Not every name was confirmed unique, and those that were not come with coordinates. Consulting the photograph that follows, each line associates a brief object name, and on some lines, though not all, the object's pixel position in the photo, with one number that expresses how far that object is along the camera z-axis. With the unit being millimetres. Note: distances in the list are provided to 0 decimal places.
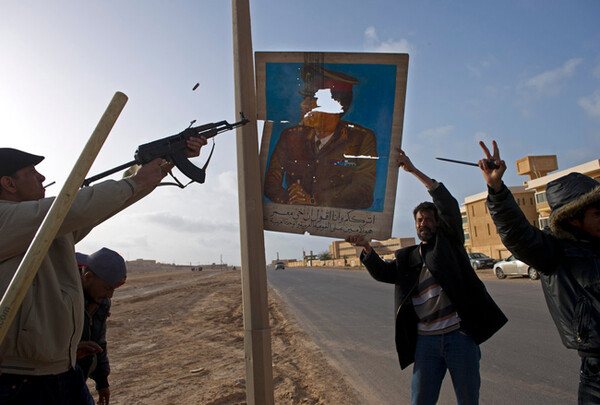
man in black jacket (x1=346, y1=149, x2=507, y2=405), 2465
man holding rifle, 1583
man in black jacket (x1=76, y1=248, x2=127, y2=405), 2530
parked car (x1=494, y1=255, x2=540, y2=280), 20706
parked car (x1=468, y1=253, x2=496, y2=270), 31594
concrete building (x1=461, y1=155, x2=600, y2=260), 38747
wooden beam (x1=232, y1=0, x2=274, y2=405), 2113
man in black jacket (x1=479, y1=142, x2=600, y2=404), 1803
